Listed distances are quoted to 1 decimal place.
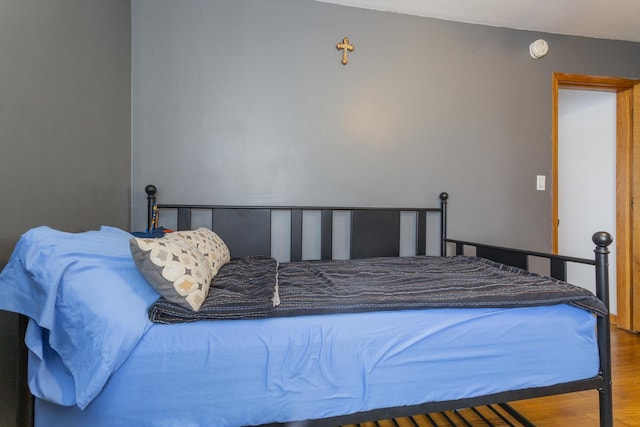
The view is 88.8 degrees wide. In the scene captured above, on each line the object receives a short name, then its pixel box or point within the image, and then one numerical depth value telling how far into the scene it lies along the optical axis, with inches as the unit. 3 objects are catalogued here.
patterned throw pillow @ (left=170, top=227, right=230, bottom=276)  49.3
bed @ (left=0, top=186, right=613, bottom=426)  29.9
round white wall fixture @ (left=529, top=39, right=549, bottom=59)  83.5
